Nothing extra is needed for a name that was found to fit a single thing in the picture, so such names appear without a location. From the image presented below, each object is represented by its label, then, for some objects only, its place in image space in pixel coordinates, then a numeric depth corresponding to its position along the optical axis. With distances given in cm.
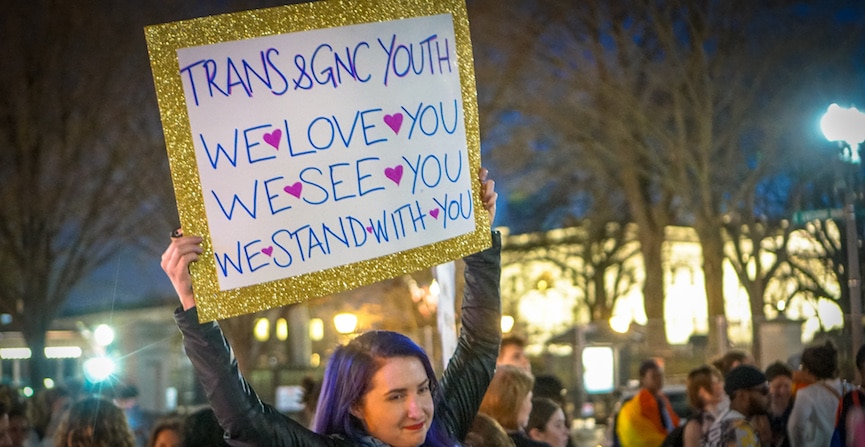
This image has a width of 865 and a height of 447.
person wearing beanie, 710
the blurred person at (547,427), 665
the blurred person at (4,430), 748
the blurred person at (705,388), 835
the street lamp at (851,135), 1046
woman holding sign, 279
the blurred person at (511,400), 571
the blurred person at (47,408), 1027
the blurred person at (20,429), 861
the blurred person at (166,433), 627
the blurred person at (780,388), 895
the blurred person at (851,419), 625
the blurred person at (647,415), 965
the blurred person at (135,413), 1289
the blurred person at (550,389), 808
